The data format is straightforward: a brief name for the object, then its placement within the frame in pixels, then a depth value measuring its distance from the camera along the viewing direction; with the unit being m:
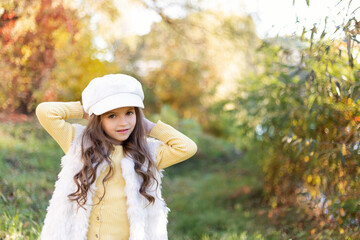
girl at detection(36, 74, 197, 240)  1.96
